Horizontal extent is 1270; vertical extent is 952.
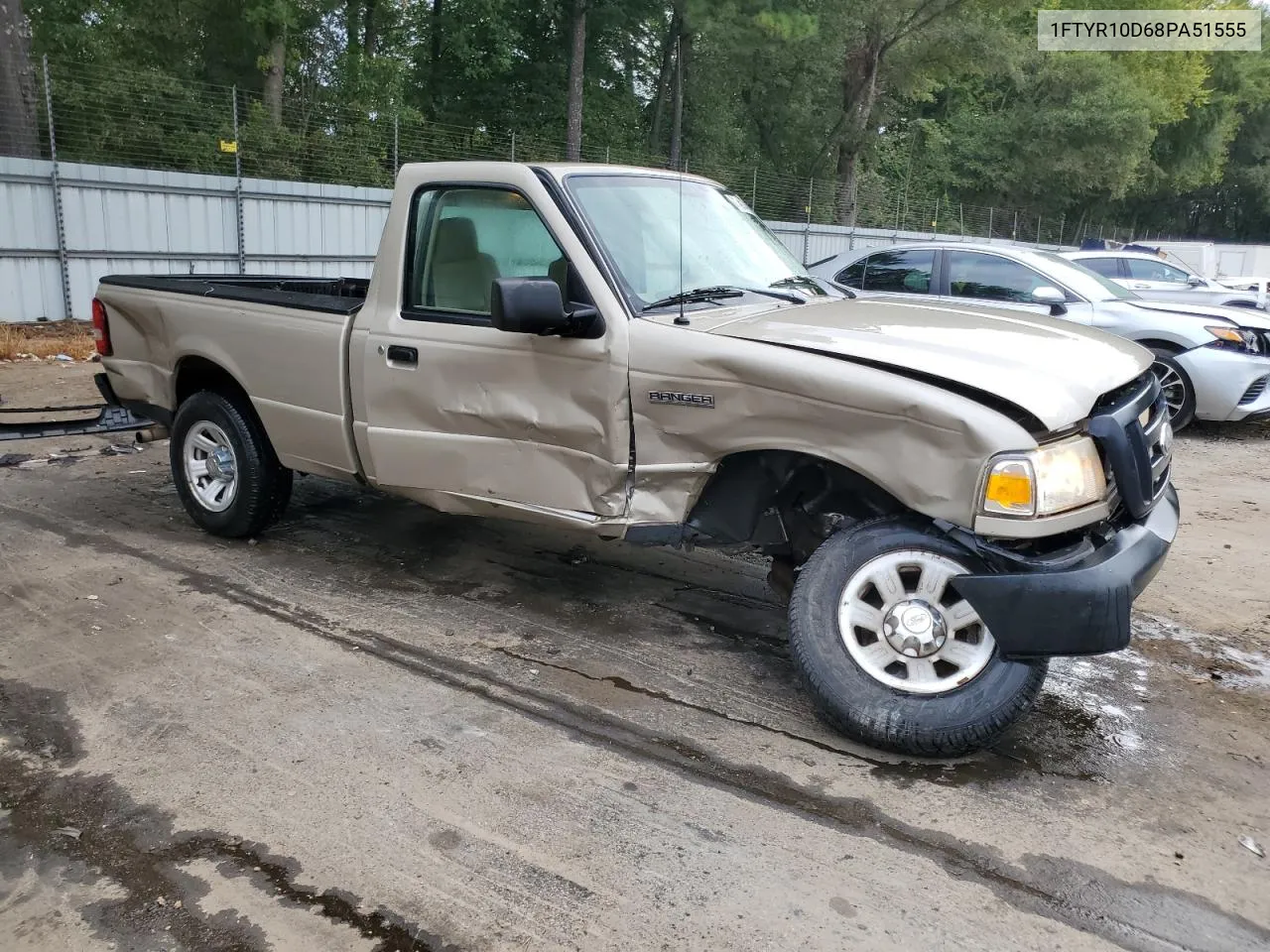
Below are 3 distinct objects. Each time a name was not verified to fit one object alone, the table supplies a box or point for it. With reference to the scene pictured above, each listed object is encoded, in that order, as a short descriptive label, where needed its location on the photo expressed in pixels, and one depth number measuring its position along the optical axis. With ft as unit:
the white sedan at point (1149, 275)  42.22
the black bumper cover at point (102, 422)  19.47
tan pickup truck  10.93
